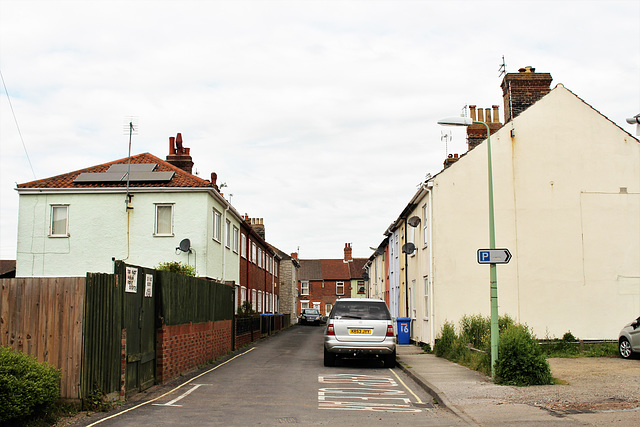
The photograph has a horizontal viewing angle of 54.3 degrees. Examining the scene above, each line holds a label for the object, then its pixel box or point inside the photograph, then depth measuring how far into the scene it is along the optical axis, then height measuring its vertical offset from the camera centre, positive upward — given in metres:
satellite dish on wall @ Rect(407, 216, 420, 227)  23.82 +2.67
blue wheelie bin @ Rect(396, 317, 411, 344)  25.86 -1.64
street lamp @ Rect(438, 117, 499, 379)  12.61 +0.06
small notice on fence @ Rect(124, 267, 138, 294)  10.55 +0.21
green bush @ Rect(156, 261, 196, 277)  21.57 +0.85
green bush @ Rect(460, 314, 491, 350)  17.48 -1.14
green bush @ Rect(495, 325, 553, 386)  12.01 -1.38
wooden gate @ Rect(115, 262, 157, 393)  10.54 -0.57
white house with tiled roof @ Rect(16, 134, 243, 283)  24.56 +2.72
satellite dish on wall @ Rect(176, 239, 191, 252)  23.89 +1.78
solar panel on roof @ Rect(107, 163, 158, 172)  26.20 +5.26
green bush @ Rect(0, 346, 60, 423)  7.52 -1.17
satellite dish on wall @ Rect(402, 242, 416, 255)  25.09 +1.73
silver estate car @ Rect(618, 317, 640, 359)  16.44 -1.33
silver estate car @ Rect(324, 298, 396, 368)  16.05 -1.12
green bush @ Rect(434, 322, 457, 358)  18.98 -1.56
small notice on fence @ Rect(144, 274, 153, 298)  11.60 +0.13
